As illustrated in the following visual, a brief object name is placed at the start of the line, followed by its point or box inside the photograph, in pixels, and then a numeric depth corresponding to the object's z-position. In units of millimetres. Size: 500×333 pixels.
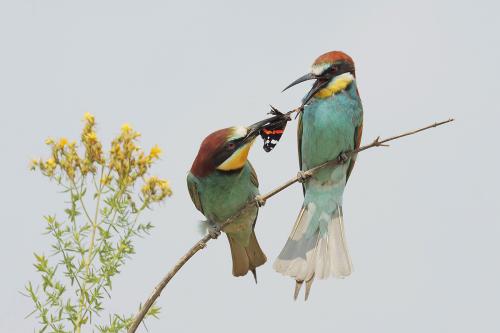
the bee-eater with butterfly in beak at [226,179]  9891
